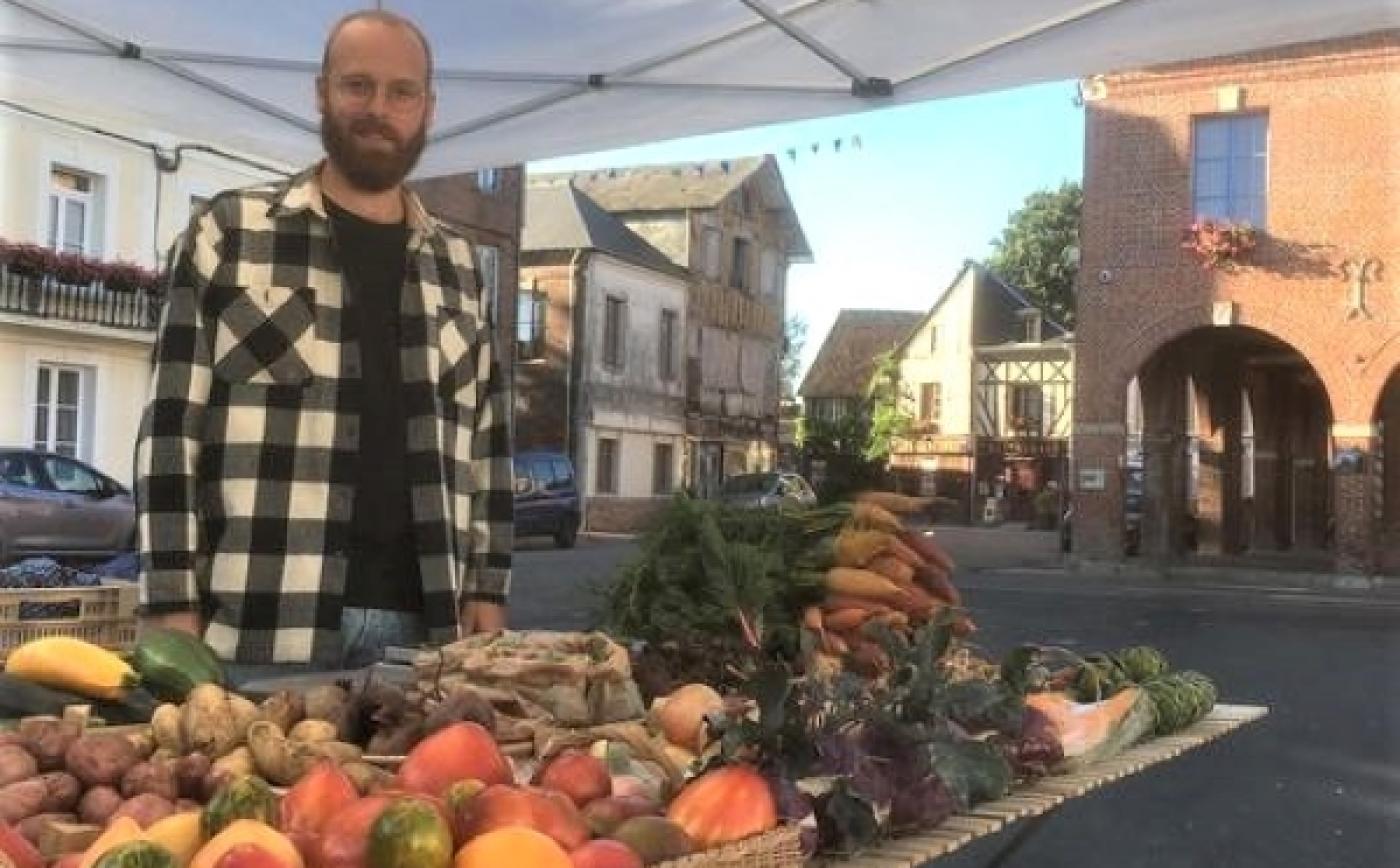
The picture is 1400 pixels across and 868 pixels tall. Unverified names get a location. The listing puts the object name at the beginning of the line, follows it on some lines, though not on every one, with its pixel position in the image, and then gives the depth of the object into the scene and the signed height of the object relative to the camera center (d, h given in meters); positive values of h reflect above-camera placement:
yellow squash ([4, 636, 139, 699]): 2.45 -0.37
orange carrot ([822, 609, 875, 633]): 3.45 -0.34
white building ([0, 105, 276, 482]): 22.22 +3.34
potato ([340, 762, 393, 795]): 1.80 -0.40
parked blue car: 26.17 -0.51
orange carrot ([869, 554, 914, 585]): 3.68 -0.22
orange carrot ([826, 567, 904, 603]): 3.52 -0.25
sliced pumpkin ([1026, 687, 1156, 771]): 3.00 -0.52
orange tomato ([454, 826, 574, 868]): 1.47 -0.40
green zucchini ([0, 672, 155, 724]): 2.37 -0.42
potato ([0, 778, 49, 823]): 1.74 -0.43
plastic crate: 3.12 -0.36
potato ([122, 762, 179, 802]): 1.83 -0.42
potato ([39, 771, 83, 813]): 1.82 -0.43
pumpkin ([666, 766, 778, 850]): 1.78 -0.42
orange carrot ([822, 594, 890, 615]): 3.50 -0.30
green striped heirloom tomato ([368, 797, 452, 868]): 1.45 -0.38
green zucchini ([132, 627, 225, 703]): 2.41 -0.35
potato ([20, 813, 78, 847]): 1.66 -0.44
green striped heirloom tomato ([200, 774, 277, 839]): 1.59 -0.39
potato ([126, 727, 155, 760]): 2.04 -0.41
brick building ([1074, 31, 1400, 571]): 23.67 +3.97
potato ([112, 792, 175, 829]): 1.69 -0.42
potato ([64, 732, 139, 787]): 1.88 -0.40
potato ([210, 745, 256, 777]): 1.88 -0.41
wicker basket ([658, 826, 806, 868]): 1.64 -0.45
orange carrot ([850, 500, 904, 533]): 3.78 -0.10
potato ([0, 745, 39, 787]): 1.85 -0.41
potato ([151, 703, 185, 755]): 2.06 -0.40
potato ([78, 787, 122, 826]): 1.78 -0.44
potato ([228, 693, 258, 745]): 2.07 -0.37
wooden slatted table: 2.09 -0.57
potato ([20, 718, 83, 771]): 1.95 -0.39
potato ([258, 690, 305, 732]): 2.12 -0.37
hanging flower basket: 24.22 +4.28
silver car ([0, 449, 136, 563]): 16.52 -0.66
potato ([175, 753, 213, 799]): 1.88 -0.42
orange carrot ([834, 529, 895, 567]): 3.63 -0.17
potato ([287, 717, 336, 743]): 2.04 -0.39
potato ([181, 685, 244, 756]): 2.05 -0.39
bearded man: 2.85 +0.11
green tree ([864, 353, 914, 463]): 54.91 +2.90
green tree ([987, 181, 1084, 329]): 69.62 +11.96
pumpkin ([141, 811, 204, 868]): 1.57 -0.42
